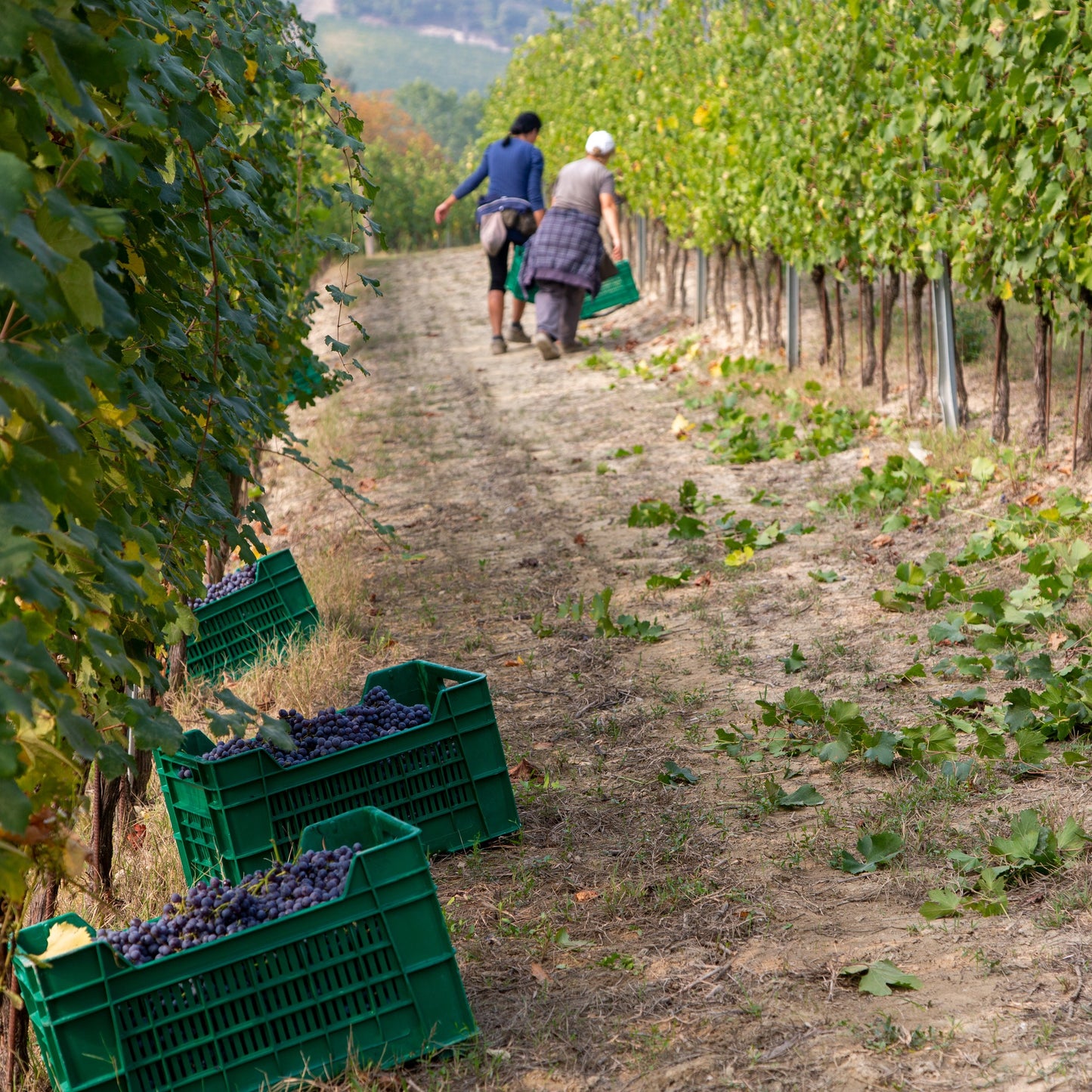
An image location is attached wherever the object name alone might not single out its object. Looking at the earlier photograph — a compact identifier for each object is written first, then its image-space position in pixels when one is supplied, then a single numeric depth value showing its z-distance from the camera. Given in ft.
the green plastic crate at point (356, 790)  19.10
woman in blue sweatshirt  69.67
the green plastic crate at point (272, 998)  13.66
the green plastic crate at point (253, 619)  30.99
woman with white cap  69.21
